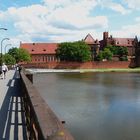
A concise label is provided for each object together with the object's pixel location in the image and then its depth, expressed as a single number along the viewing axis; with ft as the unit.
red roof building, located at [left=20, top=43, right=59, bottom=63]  278.41
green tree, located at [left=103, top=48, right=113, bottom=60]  240.05
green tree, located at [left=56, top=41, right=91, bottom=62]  221.93
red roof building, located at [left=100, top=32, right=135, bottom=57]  279.05
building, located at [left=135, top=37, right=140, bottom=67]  231.46
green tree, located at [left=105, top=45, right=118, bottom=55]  252.94
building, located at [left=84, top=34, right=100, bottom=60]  279.21
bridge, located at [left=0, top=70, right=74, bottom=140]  5.58
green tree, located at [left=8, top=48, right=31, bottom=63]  240.54
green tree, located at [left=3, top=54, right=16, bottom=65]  176.62
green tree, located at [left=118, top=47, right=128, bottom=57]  248.87
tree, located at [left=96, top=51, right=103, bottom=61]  241.47
